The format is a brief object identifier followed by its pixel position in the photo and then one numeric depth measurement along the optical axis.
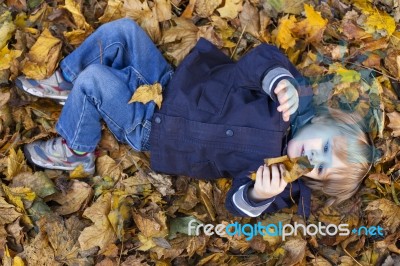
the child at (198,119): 2.04
